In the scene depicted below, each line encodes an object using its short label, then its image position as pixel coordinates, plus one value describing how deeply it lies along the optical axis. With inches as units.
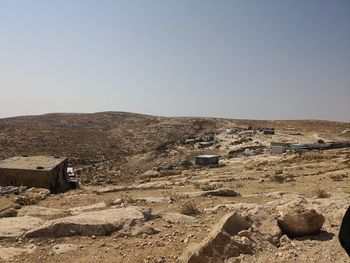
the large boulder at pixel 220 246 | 237.8
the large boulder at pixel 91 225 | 303.4
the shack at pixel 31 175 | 675.4
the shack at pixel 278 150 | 1233.9
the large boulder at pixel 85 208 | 387.8
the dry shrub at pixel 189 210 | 366.6
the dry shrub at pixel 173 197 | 452.0
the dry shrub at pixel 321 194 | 457.1
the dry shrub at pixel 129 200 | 441.4
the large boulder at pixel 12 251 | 264.8
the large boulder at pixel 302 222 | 293.4
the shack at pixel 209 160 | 1153.2
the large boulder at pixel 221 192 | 489.4
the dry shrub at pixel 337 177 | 637.7
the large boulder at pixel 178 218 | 338.0
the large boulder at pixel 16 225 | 305.5
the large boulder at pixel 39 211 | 382.6
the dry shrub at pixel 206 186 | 548.7
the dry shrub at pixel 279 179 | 650.2
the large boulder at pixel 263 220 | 292.6
